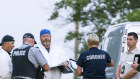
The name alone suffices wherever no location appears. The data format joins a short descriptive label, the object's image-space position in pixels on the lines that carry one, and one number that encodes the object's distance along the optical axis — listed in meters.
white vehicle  15.01
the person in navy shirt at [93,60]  10.48
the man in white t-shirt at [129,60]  10.93
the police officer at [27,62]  10.74
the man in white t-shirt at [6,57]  11.81
